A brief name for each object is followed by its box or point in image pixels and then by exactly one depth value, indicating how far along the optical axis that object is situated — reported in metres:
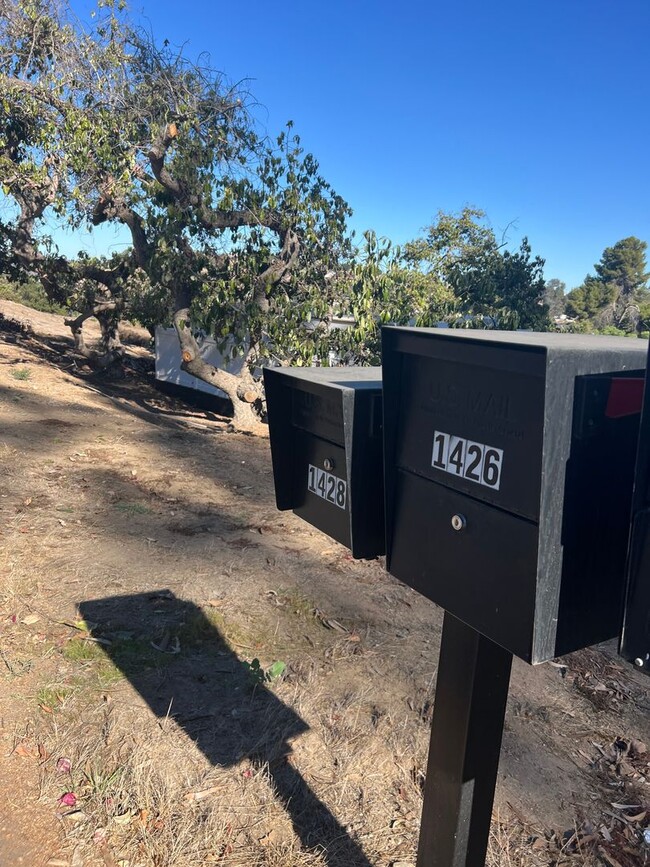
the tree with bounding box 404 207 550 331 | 9.13
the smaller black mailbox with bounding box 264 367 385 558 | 1.50
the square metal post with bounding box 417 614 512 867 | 1.34
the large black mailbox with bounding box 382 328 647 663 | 1.01
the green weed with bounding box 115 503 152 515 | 5.16
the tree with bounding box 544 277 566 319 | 40.69
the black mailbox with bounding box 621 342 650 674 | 0.88
